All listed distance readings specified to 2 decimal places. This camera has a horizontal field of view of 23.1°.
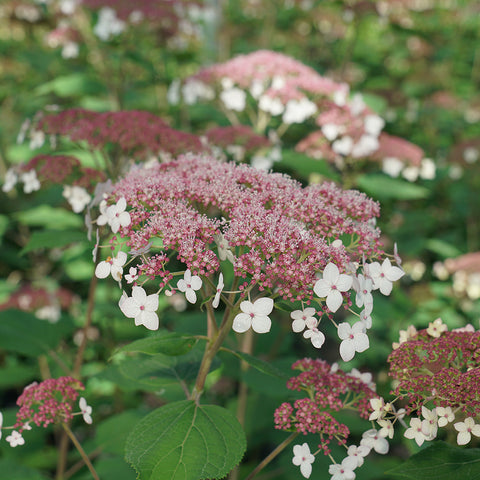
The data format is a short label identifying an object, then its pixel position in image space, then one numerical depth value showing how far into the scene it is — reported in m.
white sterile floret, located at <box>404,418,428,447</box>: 0.60
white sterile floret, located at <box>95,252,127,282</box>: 0.61
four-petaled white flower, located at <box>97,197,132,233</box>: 0.62
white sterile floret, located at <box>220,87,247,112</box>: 1.05
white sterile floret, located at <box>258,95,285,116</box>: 1.02
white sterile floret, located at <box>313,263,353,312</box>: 0.59
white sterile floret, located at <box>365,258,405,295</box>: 0.61
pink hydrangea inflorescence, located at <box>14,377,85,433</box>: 0.65
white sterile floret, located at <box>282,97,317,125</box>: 1.01
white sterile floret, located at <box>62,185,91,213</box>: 0.76
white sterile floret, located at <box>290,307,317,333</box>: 0.60
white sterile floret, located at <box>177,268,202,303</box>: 0.59
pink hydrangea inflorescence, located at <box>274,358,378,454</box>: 0.62
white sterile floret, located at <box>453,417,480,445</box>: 0.60
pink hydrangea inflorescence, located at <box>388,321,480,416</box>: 0.60
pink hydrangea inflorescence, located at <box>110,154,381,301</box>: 0.60
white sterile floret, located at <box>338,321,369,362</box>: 0.59
